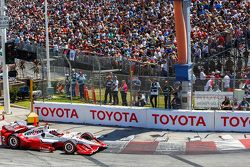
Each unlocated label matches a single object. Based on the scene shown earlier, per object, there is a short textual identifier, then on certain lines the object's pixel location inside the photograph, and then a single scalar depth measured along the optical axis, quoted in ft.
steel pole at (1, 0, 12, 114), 91.20
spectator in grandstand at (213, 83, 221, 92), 79.13
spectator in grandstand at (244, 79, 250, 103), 77.66
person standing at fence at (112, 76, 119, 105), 84.89
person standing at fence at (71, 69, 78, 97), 90.59
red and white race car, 67.21
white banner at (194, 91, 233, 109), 78.43
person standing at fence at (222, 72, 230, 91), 78.59
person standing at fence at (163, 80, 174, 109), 80.96
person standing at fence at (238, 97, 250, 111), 77.41
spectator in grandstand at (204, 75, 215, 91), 80.23
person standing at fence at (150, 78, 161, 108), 83.87
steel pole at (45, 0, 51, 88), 101.50
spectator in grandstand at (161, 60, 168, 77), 99.04
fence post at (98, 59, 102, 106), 83.85
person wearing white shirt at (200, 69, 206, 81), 92.10
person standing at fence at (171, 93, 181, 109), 79.92
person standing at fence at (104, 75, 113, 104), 85.92
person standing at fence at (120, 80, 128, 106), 84.64
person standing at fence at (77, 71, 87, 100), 90.19
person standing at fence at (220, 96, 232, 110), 77.97
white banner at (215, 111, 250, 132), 76.18
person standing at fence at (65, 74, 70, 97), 93.63
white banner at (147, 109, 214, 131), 77.61
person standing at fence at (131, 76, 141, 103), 84.17
